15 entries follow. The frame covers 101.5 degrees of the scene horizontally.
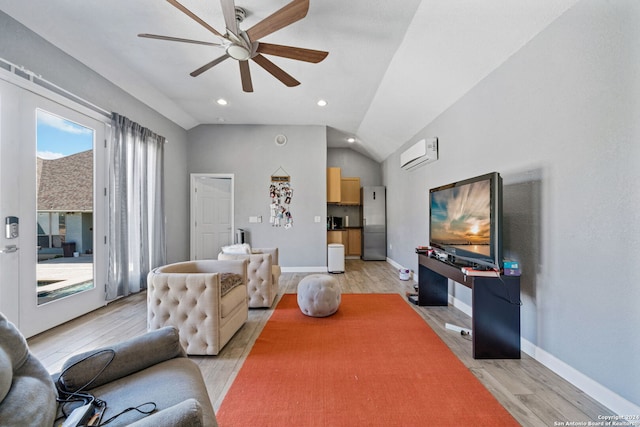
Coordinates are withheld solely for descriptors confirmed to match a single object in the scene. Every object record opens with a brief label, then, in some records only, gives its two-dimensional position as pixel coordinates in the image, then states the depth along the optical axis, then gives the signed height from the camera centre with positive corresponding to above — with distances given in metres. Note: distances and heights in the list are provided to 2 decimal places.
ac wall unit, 3.69 +0.91
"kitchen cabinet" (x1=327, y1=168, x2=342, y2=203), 6.18 +0.68
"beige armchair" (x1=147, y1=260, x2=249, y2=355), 2.12 -0.76
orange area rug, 1.47 -1.15
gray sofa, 0.76 -0.65
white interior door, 5.50 +0.00
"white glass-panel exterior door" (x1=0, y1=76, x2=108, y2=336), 2.33 +0.07
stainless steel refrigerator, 6.67 -0.26
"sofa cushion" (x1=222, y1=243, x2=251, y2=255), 3.64 -0.51
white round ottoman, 2.88 -0.92
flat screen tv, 2.09 -0.07
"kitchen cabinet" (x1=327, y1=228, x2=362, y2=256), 7.26 -0.76
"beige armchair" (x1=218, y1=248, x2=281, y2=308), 3.20 -0.80
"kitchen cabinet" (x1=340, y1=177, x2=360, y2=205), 7.15 +0.63
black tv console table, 2.07 -0.83
